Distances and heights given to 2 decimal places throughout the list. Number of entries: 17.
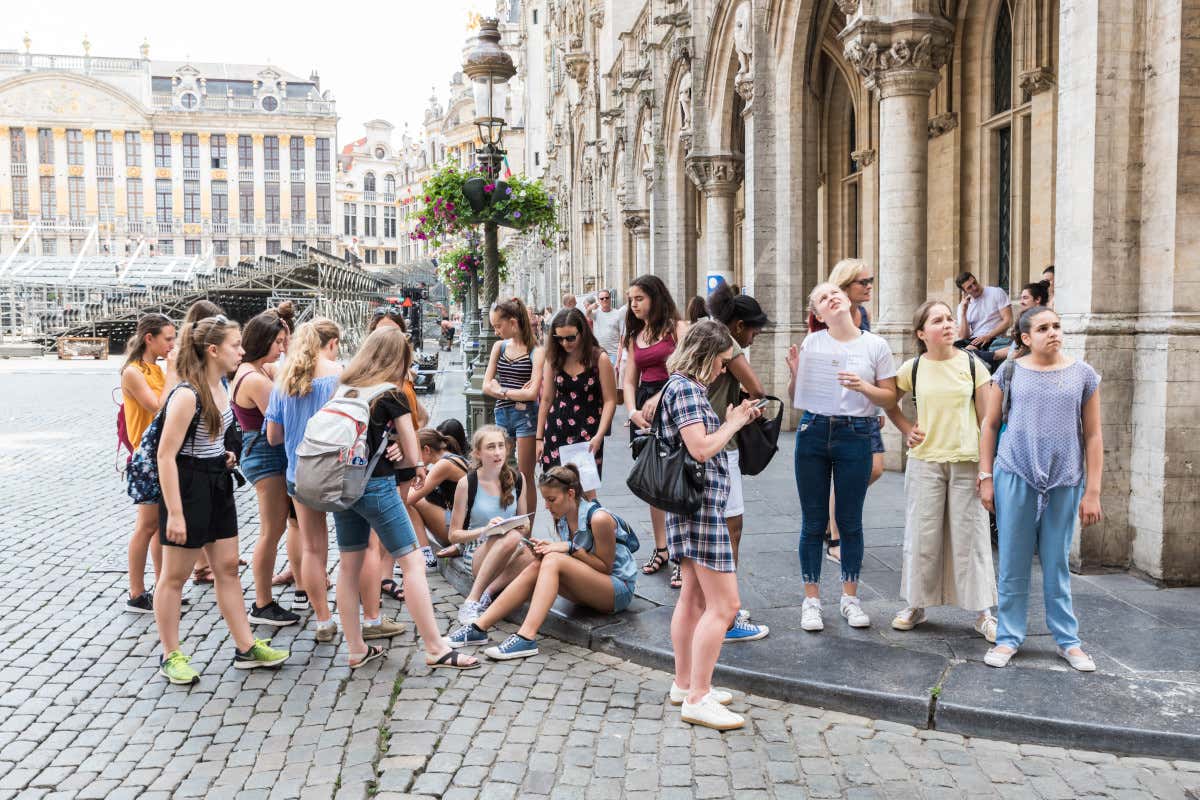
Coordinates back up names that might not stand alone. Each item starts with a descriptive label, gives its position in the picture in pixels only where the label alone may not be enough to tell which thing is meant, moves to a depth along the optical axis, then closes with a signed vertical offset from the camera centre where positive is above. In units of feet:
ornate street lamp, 34.45 +7.85
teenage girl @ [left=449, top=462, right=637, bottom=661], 18.13 -4.18
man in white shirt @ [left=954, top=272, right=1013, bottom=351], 31.24 +0.47
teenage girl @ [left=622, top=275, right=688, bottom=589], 21.56 -0.25
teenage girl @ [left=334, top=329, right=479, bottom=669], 16.79 -2.93
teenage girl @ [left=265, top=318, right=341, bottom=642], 17.92 -1.27
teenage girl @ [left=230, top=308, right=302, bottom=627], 19.29 -2.13
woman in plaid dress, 14.48 -2.64
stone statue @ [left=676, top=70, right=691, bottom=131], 54.24 +11.86
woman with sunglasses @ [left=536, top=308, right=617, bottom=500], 22.45 -1.22
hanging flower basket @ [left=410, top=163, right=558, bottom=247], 38.86 +6.00
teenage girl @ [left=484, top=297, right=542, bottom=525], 24.82 -1.02
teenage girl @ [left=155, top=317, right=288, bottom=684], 16.70 -2.42
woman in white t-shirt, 17.89 -1.78
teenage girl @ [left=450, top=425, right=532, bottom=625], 19.52 -3.67
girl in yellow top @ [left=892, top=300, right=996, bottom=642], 17.15 -2.56
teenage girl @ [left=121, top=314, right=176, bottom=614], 20.77 -1.28
